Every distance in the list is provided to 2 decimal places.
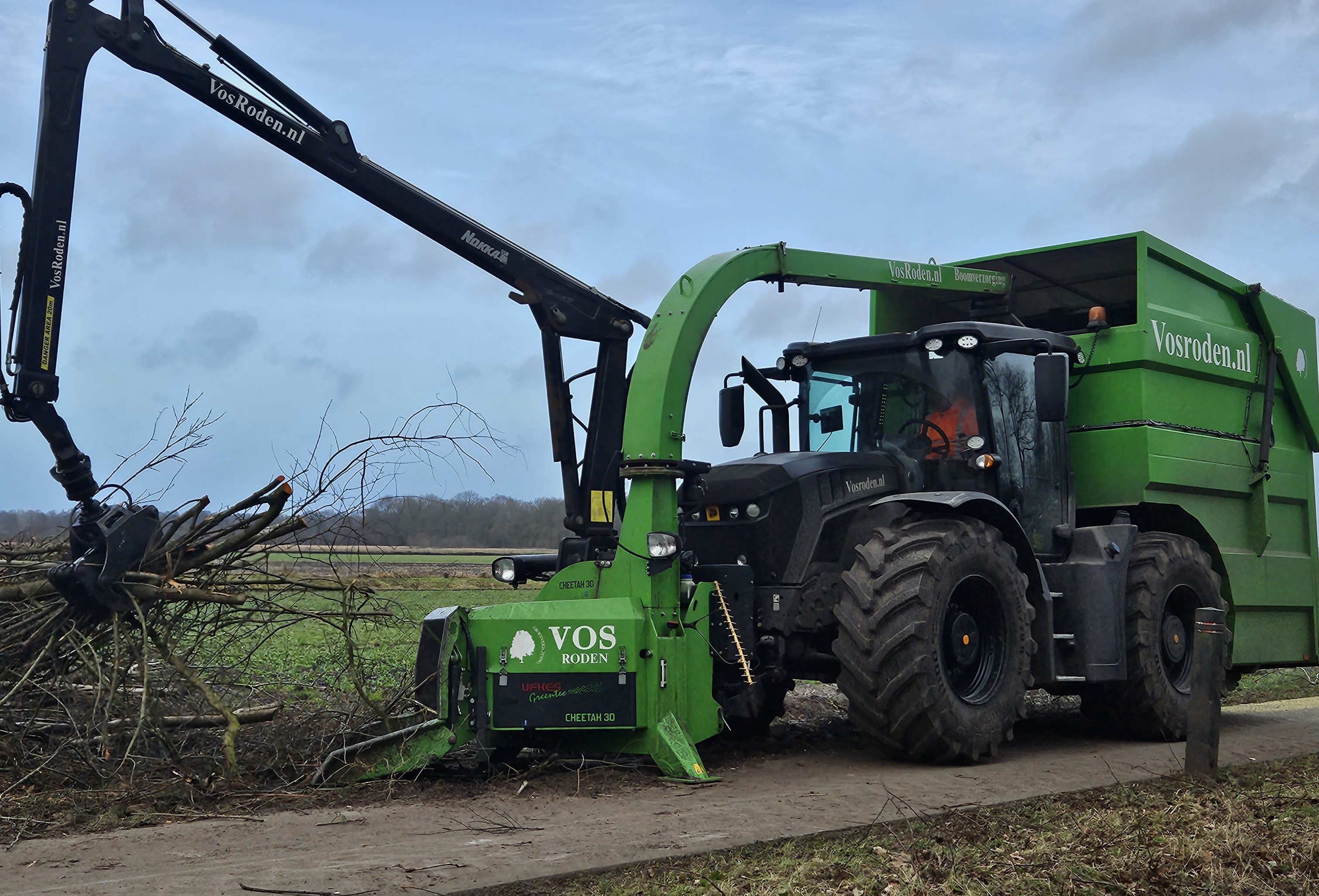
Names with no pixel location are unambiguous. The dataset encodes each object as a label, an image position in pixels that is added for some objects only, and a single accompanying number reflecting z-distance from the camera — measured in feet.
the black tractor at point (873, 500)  23.31
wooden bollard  23.77
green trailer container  32.94
